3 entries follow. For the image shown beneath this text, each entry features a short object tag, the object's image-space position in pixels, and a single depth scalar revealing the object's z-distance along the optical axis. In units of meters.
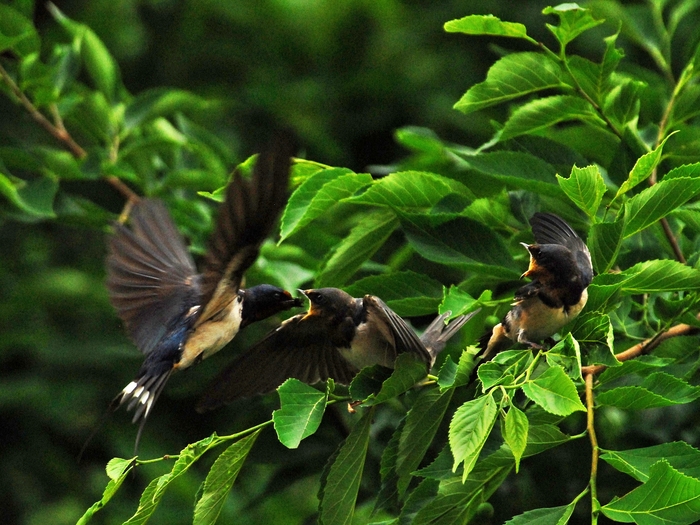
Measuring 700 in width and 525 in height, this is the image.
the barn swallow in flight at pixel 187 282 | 7.58
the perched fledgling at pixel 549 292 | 7.59
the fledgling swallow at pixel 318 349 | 7.67
